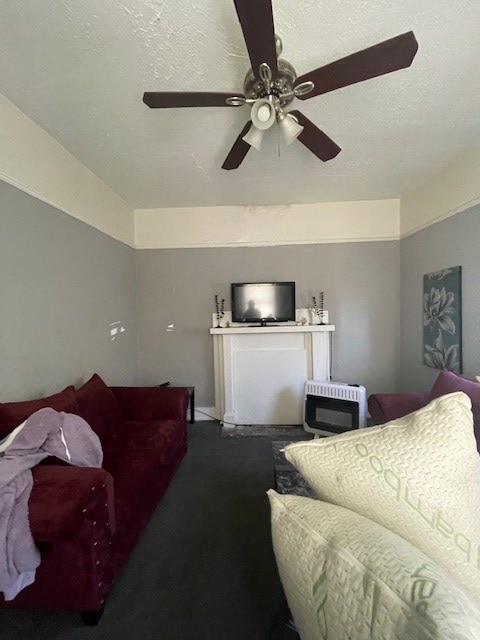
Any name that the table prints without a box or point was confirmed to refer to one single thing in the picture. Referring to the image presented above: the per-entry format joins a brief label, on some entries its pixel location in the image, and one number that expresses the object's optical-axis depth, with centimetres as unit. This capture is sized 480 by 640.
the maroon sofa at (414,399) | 177
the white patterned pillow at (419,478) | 58
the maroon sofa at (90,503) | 115
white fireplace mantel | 340
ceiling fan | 108
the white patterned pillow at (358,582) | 37
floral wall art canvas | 256
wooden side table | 340
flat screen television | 344
